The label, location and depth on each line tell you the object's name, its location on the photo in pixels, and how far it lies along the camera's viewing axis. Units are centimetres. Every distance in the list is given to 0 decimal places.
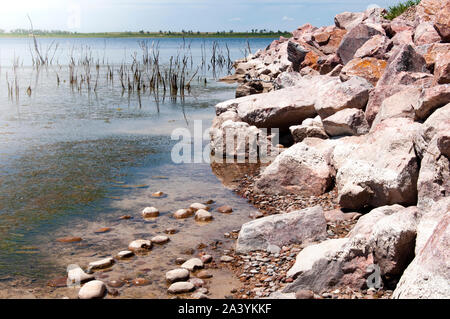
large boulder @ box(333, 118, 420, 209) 561
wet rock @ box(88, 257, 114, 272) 516
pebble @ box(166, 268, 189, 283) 486
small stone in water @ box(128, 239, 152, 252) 562
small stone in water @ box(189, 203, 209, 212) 700
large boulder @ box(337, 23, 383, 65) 1297
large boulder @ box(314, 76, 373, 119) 858
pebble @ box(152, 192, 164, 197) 769
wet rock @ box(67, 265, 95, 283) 486
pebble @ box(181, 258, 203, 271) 512
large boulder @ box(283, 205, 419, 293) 418
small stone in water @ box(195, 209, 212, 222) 662
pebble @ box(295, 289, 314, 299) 420
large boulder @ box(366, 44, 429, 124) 802
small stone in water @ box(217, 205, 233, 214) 696
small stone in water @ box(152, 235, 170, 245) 583
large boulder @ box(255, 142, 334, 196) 735
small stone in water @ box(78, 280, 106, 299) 454
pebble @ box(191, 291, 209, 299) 448
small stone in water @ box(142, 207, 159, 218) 676
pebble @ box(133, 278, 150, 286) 484
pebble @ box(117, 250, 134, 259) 543
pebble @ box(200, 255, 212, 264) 533
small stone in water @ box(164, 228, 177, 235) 619
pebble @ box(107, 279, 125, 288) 481
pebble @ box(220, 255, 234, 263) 535
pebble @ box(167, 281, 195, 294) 464
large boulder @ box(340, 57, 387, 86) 992
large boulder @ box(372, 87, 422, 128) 688
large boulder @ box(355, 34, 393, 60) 1116
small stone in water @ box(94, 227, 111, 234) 624
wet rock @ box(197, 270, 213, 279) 499
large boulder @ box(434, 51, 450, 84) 666
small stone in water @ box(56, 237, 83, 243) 595
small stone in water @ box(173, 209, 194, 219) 672
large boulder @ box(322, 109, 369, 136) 823
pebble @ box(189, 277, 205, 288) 479
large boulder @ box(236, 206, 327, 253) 550
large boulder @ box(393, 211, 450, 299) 330
